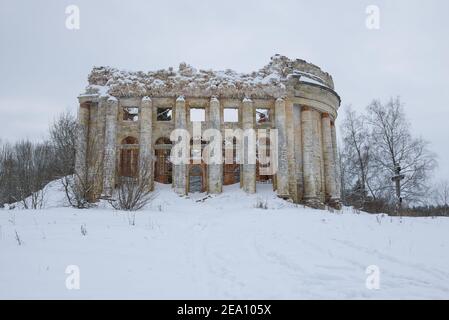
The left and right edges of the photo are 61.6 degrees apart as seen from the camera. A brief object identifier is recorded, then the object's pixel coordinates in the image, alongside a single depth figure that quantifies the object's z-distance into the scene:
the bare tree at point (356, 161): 27.61
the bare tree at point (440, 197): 32.28
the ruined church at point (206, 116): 20.41
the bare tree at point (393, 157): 25.12
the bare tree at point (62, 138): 24.76
